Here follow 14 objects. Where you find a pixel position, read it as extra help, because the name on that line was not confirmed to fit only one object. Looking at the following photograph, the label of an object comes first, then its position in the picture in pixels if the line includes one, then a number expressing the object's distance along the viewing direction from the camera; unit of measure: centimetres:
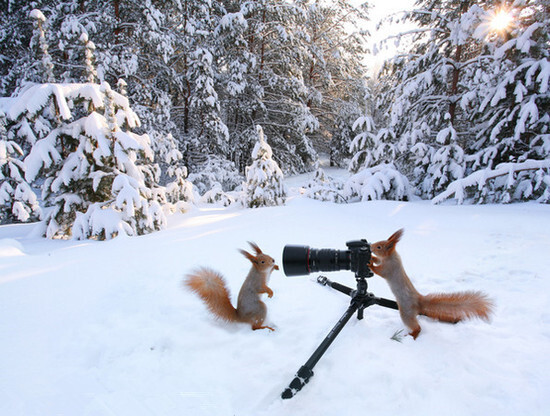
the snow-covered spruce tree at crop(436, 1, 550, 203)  440
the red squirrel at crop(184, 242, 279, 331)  141
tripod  100
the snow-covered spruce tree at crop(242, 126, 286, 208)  620
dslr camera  133
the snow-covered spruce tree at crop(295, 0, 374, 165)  1295
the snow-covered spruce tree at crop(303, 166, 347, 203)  633
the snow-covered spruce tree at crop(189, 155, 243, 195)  1000
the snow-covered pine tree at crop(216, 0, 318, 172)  1009
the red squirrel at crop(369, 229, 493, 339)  127
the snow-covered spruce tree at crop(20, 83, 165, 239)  376
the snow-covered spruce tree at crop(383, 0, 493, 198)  557
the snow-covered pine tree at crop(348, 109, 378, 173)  645
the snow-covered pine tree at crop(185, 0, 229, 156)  932
